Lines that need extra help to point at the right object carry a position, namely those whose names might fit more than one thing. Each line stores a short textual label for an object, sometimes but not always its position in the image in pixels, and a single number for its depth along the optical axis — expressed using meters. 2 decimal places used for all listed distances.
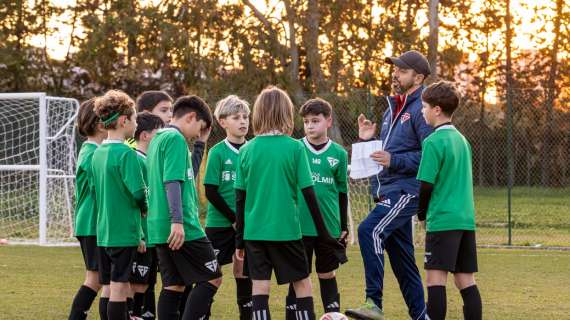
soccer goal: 22.93
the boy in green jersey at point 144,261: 11.11
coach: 11.12
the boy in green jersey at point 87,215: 10.84
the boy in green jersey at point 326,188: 11.22
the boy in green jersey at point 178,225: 9.63
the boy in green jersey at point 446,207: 10.08
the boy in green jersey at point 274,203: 9.66
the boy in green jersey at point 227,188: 11.33
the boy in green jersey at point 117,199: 10.17
